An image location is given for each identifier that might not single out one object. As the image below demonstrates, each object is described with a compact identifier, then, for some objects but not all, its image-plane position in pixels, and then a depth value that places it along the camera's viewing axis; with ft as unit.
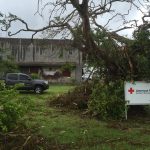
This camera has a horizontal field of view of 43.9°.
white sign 24.28
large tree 24.76
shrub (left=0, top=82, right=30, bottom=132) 16.06
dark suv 50.70
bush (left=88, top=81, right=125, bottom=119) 24.44
